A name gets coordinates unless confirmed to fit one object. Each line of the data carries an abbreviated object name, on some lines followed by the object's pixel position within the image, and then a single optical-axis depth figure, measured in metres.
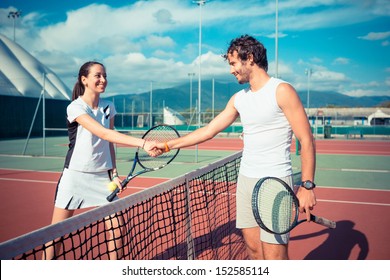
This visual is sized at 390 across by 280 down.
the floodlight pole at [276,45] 14.60
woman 2.53
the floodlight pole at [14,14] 39.28
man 1.98
